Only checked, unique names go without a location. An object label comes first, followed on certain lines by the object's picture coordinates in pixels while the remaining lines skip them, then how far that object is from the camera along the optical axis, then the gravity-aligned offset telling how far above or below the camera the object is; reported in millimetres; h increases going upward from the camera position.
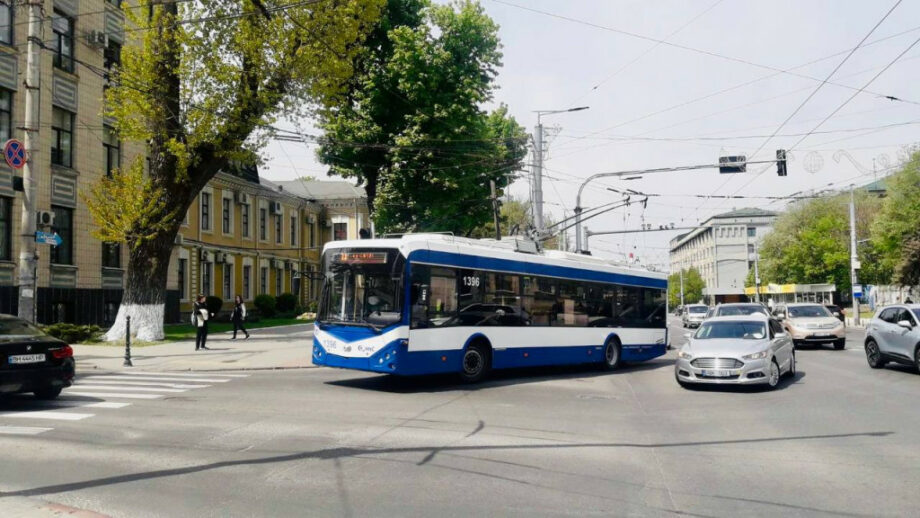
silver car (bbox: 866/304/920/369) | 17062 -1202
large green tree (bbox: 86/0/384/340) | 25062 +6632
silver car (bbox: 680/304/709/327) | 46375 -1729
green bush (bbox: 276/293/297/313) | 48844 -876
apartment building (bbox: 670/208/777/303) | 123500 +6558
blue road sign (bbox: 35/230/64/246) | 19188 +1345
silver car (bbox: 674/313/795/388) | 14359 -1314
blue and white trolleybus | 14039 -406
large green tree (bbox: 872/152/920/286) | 47688 +4122
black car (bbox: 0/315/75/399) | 11469 -1113
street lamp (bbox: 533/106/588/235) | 29469 +4057
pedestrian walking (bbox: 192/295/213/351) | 23094 -923
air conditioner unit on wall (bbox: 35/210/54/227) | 21703 +2106
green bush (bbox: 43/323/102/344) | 24297 -1396
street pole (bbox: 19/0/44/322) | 18906 +2985
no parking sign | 18688 +3413
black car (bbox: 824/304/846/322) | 40038 -1435
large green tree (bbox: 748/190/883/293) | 68625 +4005
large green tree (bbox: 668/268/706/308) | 128125 +81
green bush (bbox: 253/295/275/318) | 46688 -1017
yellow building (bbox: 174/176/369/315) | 41844 +3509
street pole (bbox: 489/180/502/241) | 34184 +3785
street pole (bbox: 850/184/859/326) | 46031 +1785
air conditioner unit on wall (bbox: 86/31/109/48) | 30672 +10286
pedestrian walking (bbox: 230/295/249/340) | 28312 -992
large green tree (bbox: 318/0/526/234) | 33125 +7660
